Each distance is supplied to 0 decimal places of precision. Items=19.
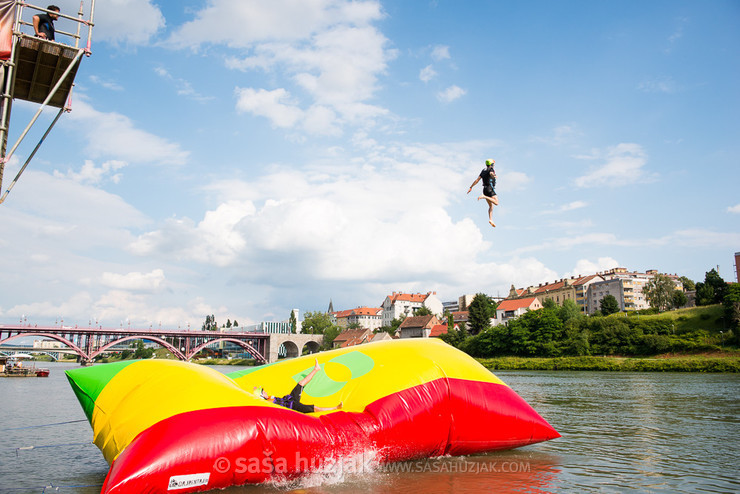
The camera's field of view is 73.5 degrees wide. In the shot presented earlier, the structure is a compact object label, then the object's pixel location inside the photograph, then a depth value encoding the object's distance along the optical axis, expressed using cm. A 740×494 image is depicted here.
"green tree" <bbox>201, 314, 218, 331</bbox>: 16088
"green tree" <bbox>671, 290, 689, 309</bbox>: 7431
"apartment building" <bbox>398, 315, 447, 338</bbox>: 9494
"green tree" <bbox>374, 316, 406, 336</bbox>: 10325
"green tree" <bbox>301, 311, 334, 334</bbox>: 11256
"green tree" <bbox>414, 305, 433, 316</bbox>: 11032
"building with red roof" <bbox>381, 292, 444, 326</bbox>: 13325
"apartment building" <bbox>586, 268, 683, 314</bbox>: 9969
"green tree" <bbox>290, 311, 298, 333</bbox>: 14850
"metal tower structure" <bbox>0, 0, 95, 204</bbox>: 804
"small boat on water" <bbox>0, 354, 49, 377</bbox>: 4219
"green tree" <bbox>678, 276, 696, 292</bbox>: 9644
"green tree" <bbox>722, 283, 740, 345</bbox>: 4590
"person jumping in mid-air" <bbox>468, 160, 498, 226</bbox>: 935
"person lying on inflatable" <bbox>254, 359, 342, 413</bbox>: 798
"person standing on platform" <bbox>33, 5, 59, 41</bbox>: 855
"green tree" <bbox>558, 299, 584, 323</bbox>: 6578
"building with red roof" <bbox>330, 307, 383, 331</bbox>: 14512
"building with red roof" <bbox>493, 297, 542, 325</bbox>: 9619
